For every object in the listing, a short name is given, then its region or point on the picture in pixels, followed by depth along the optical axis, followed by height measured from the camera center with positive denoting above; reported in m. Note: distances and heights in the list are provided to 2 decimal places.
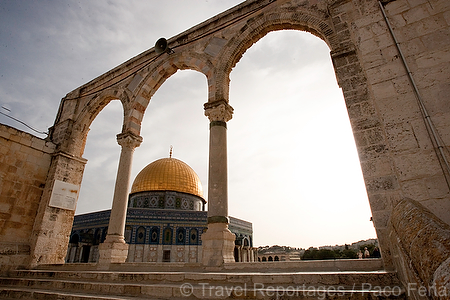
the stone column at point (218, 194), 4.38 +1.29
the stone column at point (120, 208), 5.63 +1.37
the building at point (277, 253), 31.11 +1.50
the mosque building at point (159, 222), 21.17 +3.76
